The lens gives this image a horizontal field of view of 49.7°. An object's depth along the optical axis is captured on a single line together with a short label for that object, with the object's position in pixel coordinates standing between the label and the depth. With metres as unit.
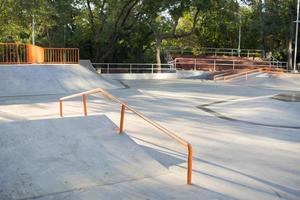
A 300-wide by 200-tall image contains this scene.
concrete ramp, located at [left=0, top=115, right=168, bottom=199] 4.72
